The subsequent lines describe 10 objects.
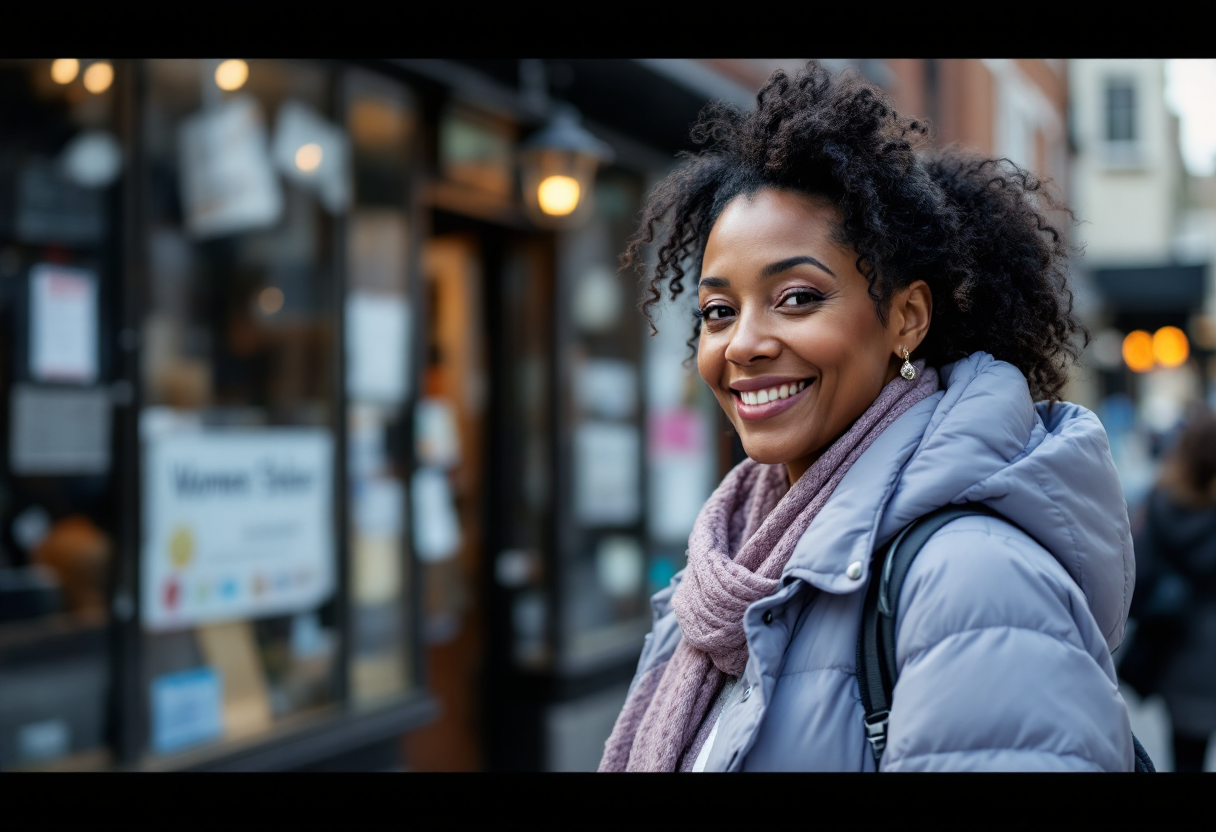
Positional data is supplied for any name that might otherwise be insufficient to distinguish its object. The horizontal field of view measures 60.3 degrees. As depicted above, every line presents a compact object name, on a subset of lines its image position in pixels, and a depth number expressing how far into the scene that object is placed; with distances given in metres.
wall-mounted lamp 5.24
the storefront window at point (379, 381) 4.84
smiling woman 1.37
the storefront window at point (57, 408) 3.63
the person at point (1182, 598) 4.57
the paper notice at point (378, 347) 4.82
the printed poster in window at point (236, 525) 3.96
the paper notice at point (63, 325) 3.69
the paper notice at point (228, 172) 4.16
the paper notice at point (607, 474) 6.48
